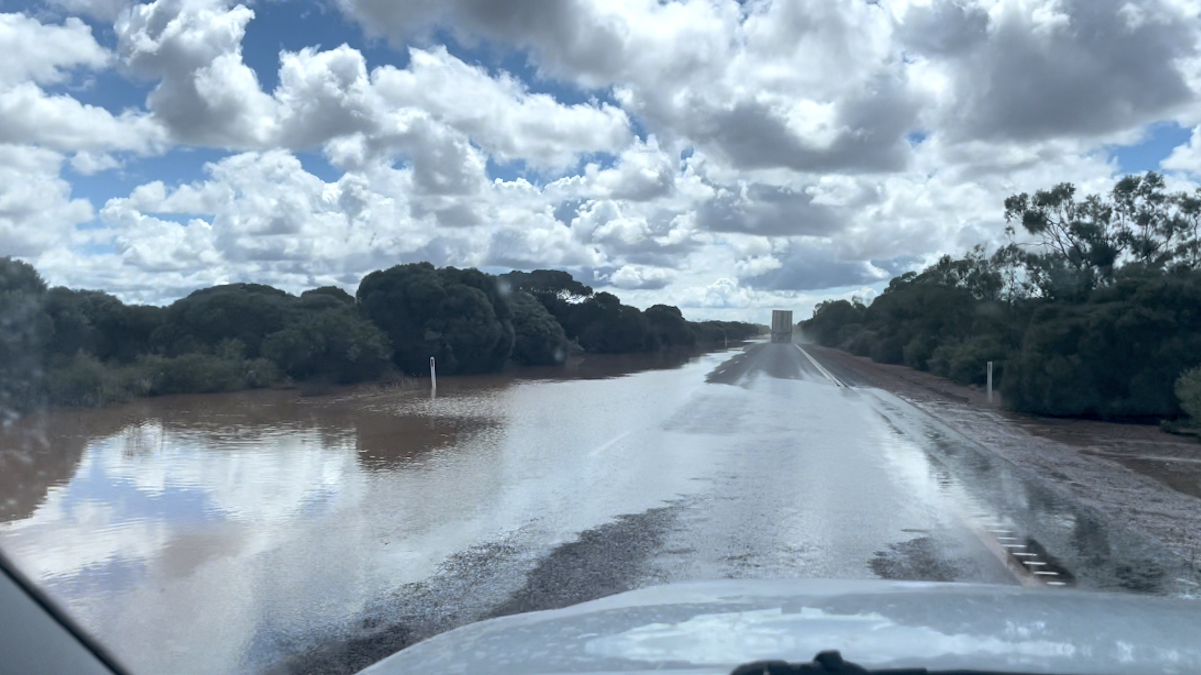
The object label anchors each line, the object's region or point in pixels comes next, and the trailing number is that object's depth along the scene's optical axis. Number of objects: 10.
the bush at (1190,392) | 17.88
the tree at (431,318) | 34.22
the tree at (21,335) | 18.90
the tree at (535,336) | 43.91
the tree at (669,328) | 78.00
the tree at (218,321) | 29.77
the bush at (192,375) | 23.92
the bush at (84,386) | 20.08
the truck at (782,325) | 117.69
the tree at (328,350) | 28.17
